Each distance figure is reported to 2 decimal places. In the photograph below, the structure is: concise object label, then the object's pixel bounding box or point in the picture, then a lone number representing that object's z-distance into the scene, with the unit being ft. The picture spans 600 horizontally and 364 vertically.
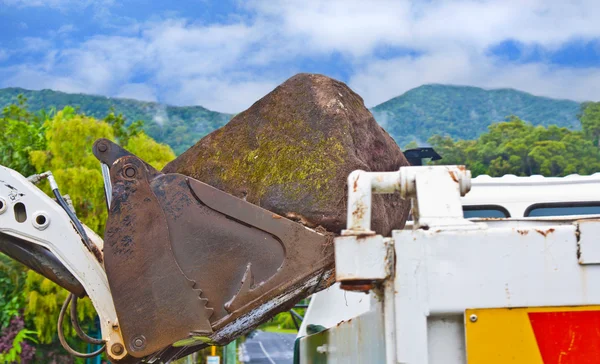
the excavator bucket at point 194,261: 8.29
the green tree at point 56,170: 46.29
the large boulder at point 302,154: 8.75
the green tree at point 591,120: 173.45
